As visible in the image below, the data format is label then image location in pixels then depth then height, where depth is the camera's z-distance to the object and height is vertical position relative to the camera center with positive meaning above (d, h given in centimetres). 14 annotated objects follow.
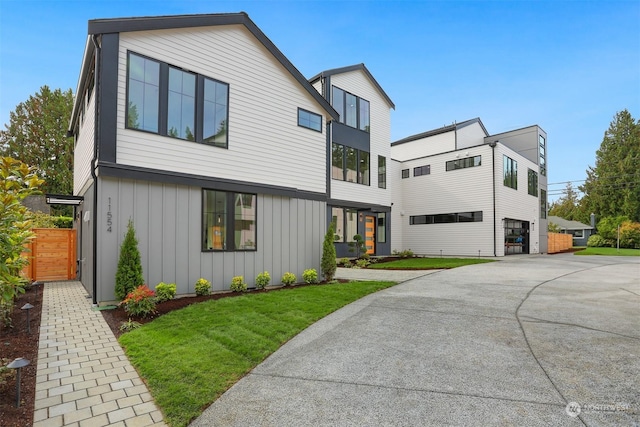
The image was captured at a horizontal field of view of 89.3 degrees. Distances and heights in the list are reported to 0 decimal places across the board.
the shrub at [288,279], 932 -165
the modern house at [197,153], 681 +177
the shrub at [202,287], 752 -153
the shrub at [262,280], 873 -159
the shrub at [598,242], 3719 -212
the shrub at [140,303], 582 -148
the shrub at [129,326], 524 -172
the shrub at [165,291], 687 -151
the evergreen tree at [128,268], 648 -95
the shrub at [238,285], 822 -161
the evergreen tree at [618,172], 4050 +673
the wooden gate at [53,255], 1023 -113
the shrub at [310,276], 971 -164
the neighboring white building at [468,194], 1955 +189
